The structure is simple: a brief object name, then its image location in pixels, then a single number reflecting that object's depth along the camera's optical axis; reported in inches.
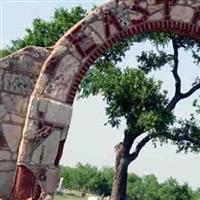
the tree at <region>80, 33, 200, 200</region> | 671.8
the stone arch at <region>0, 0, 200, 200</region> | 358.9
